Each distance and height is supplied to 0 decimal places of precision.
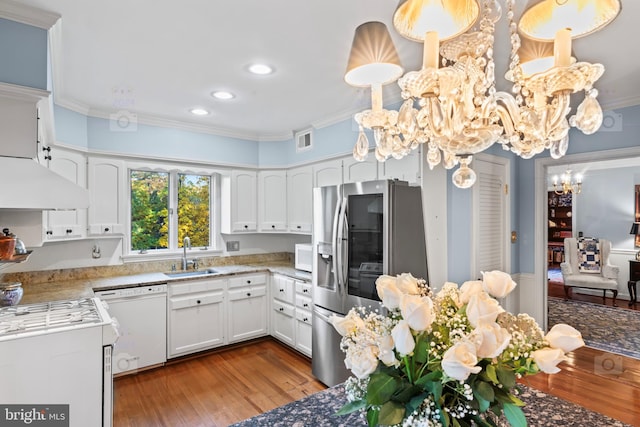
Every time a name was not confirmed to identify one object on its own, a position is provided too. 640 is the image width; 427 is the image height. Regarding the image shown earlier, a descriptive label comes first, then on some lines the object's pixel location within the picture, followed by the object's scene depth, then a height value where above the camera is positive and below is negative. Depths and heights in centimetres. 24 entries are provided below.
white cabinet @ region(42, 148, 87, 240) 289 +3
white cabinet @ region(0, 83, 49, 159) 179 +51
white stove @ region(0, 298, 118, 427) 179 -78
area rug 377 -142
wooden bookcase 806 -15
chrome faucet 391 -43
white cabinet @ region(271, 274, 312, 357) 345 -101
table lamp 585 -25
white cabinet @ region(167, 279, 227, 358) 338 -101
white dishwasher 308 -99
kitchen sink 377 -63
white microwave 362 -44
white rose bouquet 68 -29
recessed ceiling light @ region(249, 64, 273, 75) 240 +102
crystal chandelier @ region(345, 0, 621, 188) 112 +49
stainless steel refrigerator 257 -26
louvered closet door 337 -1
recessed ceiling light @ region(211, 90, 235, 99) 288 +102
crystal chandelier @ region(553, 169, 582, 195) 620 +60
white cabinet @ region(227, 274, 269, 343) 377 -101
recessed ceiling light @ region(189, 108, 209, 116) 334 +102
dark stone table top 105 -63
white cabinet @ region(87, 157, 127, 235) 330 +21
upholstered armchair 579 -90
